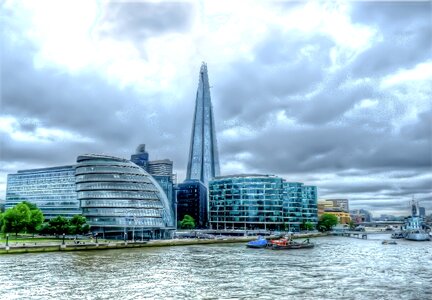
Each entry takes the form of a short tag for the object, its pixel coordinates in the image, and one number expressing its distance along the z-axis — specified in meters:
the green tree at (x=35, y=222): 136.25
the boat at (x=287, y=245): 129.25
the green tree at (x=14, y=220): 130.12
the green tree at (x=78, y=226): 135.50
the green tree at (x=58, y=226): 134.00
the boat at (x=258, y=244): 134.12
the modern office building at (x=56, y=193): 176.00
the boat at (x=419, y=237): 190.50
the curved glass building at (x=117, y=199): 158.25
